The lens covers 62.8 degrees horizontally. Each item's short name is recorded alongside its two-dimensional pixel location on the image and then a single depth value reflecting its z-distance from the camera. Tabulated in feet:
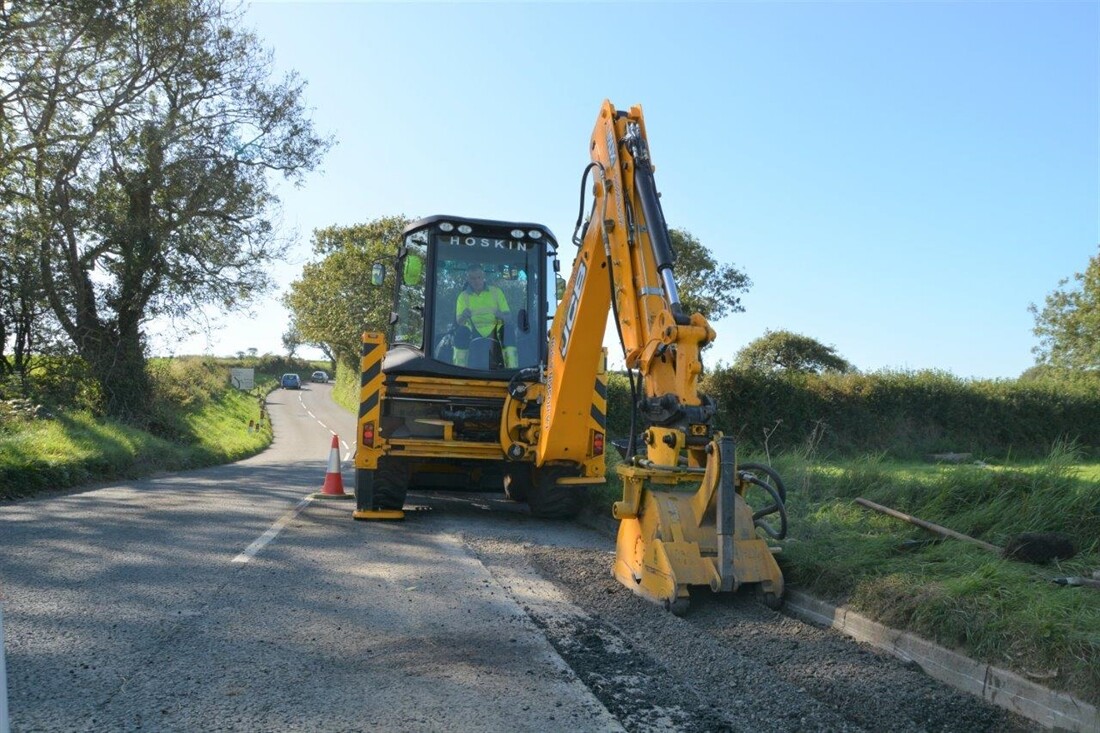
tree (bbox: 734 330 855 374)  134.10
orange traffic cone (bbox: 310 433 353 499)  42.83
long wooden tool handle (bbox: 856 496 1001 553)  20.49
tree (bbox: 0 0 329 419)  60.70
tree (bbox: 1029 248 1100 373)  122.31
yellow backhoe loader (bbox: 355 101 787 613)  20.39
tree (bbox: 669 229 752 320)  123.03
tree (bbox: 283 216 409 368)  129.29
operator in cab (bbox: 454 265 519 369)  35.73
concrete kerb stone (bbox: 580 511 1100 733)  13.01
